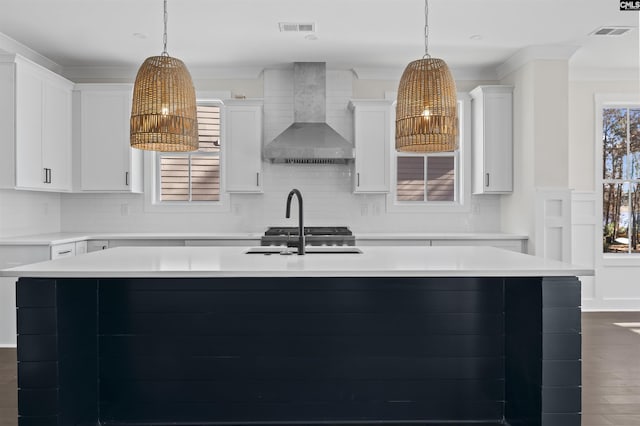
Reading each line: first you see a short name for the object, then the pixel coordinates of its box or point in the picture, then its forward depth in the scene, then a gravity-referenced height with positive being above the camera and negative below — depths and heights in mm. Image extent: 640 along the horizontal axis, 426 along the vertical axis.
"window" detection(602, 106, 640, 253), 6211 +405
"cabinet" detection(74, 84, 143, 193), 5449 +795
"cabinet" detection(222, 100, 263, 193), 5473 +691
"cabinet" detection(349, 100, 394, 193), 5520 +707
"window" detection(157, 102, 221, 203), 5965 +462
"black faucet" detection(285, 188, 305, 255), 2876 -117
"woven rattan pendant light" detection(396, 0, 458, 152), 2629 +537
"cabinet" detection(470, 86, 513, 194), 5508 +760
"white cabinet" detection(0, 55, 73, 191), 4457 +782
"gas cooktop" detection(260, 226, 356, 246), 4660 -254
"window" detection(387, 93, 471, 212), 5957 +348
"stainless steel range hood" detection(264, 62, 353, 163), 5156 +812
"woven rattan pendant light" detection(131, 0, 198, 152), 2576 +536
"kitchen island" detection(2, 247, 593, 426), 2756 -759
